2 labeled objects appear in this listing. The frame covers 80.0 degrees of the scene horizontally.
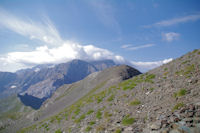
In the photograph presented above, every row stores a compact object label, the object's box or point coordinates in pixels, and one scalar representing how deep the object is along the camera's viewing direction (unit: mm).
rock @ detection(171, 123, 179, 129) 7055
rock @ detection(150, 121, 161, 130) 7691
